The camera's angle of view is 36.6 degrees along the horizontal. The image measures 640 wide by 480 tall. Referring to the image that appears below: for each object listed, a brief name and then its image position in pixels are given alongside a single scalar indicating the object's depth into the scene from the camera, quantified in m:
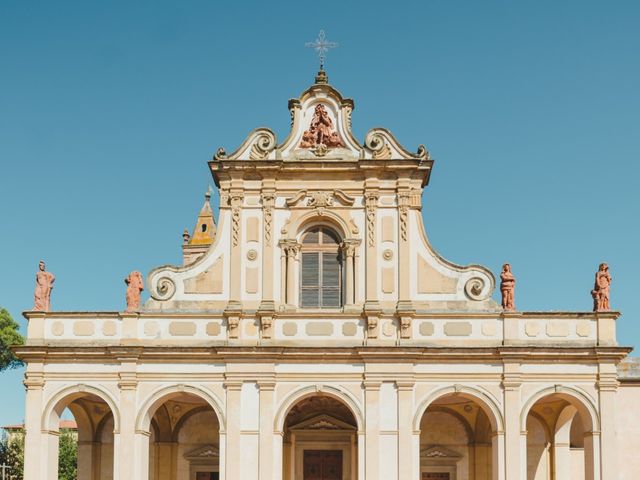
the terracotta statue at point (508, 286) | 26.86
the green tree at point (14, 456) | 51.03
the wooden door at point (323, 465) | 28.83
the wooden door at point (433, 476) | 29.47
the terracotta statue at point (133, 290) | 27.33
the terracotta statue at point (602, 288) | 26.67
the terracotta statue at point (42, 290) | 27.30
